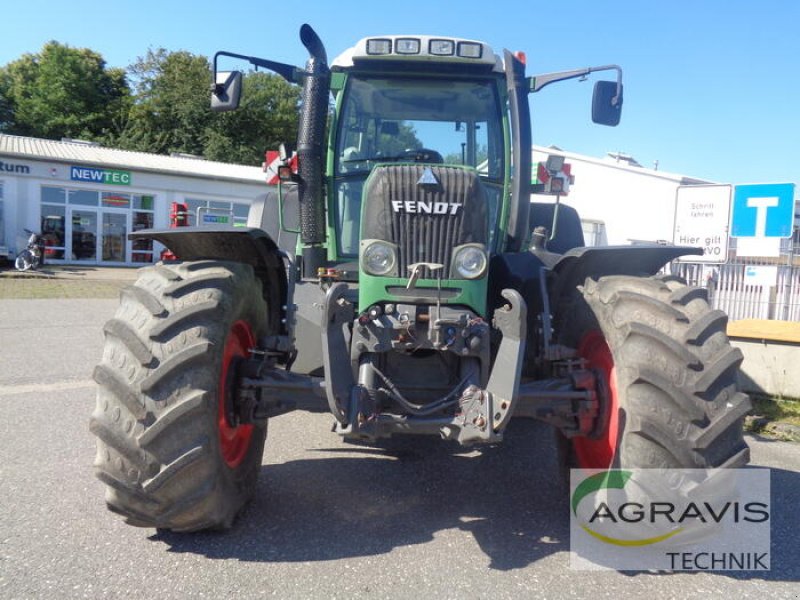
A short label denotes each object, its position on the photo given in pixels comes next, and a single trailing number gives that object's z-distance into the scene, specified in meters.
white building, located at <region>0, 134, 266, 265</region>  23.72
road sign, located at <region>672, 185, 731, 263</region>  8.04
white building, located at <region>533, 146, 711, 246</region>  24.66
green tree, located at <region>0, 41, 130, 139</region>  42.72
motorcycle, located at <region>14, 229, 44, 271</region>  21.53
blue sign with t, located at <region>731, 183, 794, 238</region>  7.62
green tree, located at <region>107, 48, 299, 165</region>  40.84
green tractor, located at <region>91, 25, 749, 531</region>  2.97
